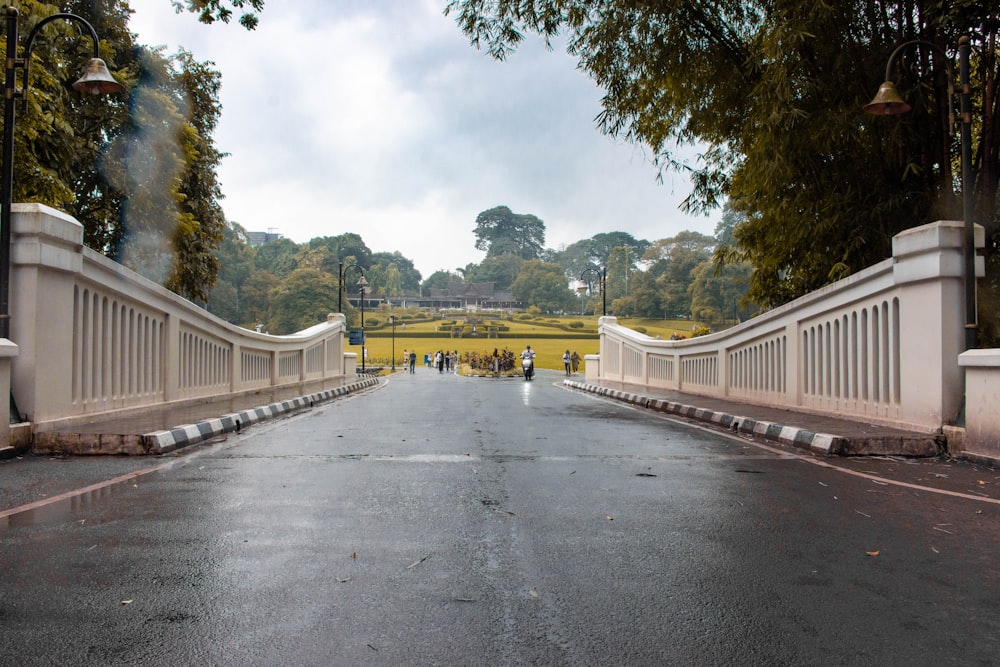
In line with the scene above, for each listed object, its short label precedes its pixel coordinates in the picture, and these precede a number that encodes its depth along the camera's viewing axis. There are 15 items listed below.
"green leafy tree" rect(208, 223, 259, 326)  83.44
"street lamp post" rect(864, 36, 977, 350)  7.35
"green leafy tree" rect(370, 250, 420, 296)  146.62
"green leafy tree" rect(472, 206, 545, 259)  152.62
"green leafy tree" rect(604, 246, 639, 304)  124.88
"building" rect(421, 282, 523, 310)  132.00
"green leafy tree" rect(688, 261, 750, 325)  84.56
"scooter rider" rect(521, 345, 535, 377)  35.84
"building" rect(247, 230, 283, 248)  186.99
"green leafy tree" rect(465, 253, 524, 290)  141.88
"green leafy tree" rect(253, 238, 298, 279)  118.25
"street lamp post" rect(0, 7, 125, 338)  7.09
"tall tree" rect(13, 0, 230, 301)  18.78
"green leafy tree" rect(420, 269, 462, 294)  150.12
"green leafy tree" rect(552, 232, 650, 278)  143.38
